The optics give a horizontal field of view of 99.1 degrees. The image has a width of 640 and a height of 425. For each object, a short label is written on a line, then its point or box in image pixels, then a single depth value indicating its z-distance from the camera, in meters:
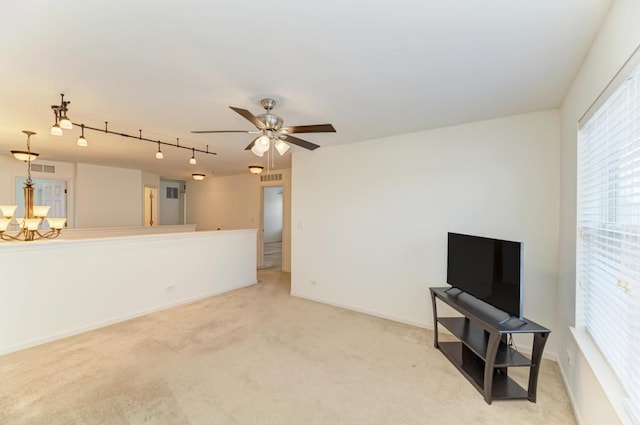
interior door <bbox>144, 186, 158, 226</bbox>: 8.21
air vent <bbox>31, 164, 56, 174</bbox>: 5.73
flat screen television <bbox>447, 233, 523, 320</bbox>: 2.21
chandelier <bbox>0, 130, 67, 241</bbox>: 3.35
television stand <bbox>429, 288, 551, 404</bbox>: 2.07
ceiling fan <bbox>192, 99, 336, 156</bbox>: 2.40
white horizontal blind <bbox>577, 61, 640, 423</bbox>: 1.30
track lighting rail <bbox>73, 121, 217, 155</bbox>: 3.36
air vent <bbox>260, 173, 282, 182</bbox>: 6.61
